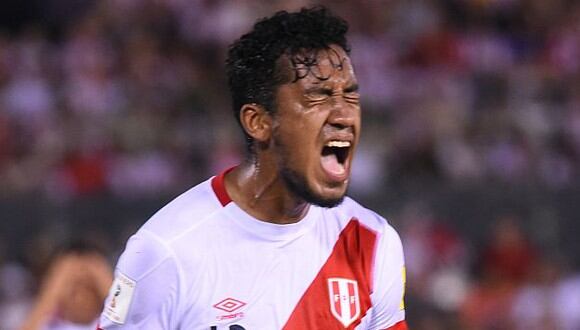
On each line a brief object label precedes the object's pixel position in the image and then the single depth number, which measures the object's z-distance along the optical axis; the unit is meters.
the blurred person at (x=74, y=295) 13.05
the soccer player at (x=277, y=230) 7.39
